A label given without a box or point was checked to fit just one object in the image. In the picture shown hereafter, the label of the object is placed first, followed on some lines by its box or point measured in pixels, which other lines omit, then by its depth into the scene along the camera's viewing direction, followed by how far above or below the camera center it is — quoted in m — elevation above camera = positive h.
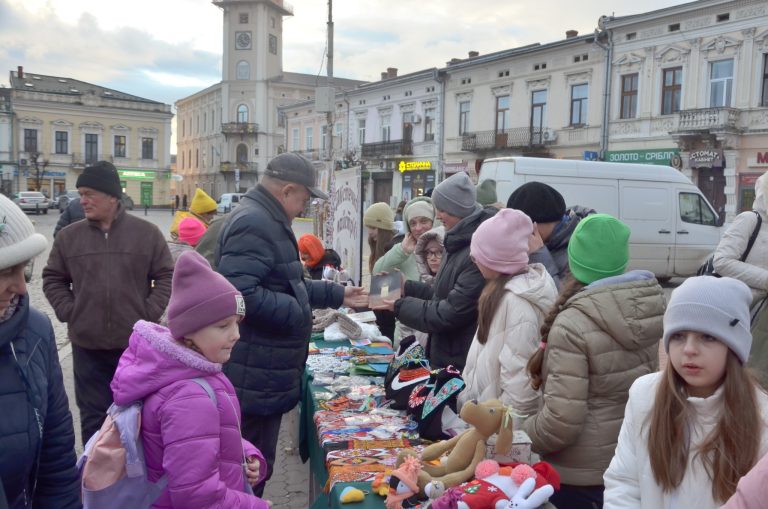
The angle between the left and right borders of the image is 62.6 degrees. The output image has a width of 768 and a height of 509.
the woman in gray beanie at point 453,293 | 3.34 -0.54
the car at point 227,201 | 43.62 -0.96
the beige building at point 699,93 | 21.61 +3.94
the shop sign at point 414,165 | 35.22 +1.51
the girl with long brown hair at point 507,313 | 2.77 -0.53
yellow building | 56.41 +4.50
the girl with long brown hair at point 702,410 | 1.81 -0.62
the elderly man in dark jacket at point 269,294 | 3.03 -0.52
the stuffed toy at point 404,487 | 2.25 -1.06
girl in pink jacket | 1.94 -0.66
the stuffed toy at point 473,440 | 2.21 -0.88
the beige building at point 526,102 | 26.89 +4.34
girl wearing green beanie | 2.38 -0.62
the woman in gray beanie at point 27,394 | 1.71 -0.61
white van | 13.34 -0.04
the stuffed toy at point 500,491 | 1.95 -0.93
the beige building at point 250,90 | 62.12 +9.74
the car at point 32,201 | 37.81 -1.12
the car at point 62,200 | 38.37 -1.06
